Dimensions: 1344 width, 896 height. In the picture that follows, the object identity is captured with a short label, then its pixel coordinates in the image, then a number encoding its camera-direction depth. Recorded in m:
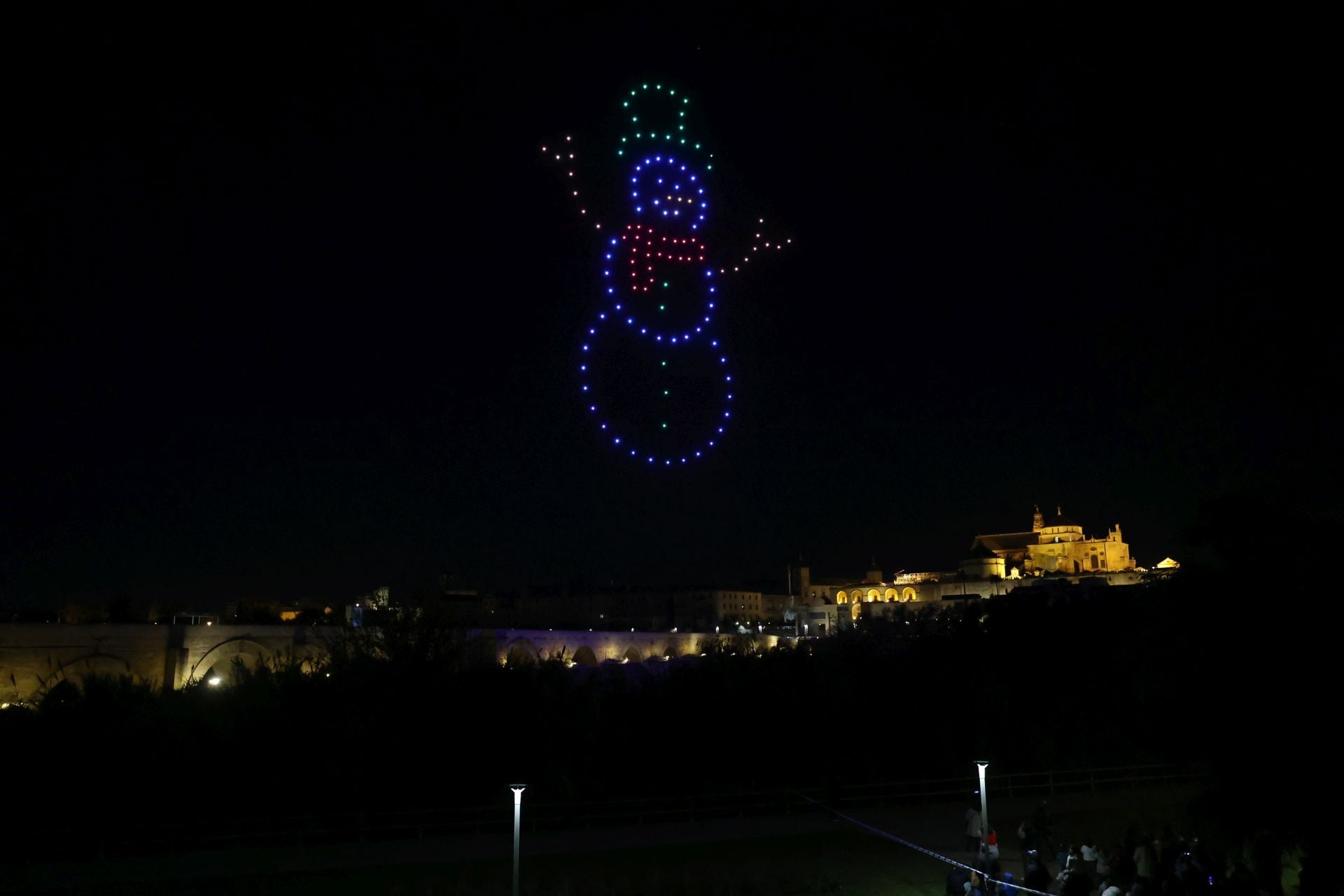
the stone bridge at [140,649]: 59.00
